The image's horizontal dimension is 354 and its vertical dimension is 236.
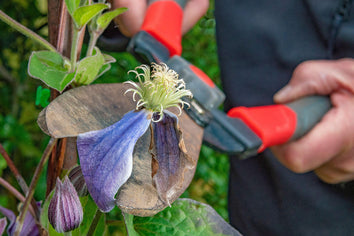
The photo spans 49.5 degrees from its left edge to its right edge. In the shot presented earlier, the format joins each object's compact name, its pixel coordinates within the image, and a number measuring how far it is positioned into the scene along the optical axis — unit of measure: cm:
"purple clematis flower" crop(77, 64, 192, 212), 21
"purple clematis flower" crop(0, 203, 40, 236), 31
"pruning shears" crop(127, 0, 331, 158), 54
